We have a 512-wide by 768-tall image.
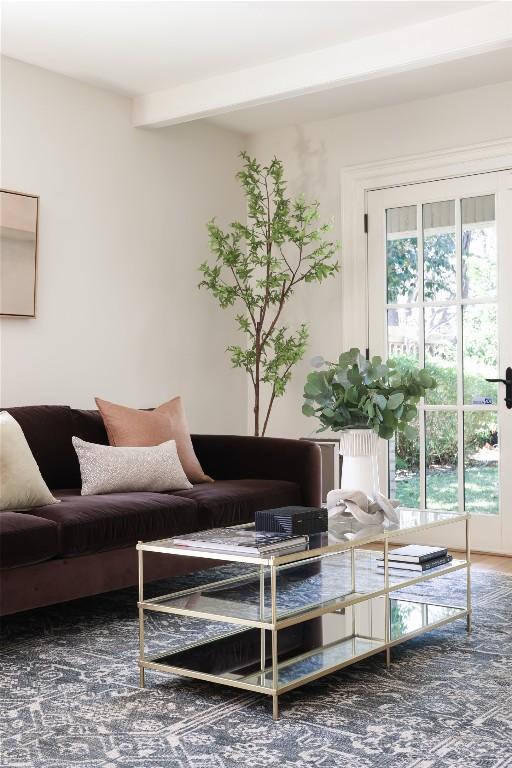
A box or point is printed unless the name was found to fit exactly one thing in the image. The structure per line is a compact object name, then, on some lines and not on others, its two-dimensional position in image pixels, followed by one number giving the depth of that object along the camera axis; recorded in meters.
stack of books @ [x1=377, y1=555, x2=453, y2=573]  3.19
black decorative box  2.69
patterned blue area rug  2.12
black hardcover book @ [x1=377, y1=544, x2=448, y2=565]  3.21
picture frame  4.34
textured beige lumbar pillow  3.85
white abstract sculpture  3.10
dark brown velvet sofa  3.12
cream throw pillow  3.36
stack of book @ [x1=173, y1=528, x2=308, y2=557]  2.48
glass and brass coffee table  2.47
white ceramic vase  3.25
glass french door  4.96
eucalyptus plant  3.24
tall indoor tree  5.27
